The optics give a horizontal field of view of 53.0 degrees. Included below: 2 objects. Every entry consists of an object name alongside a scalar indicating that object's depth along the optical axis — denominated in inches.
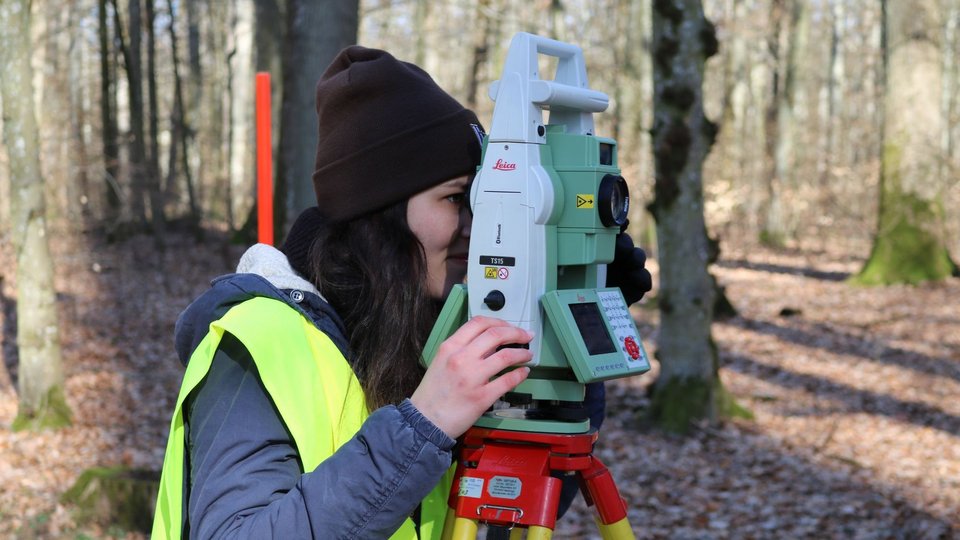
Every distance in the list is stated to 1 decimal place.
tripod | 63.1
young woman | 54.6
